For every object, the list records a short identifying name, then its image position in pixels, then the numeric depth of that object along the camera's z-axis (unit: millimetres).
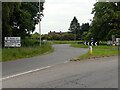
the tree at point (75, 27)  166375
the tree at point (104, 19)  68000
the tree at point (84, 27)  160075
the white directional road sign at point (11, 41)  34406
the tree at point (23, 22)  48184
